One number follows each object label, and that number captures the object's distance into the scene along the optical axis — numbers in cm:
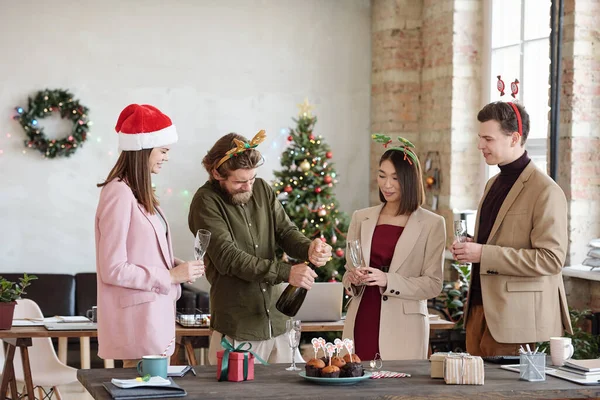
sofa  737
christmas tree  759
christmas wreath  771
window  686
